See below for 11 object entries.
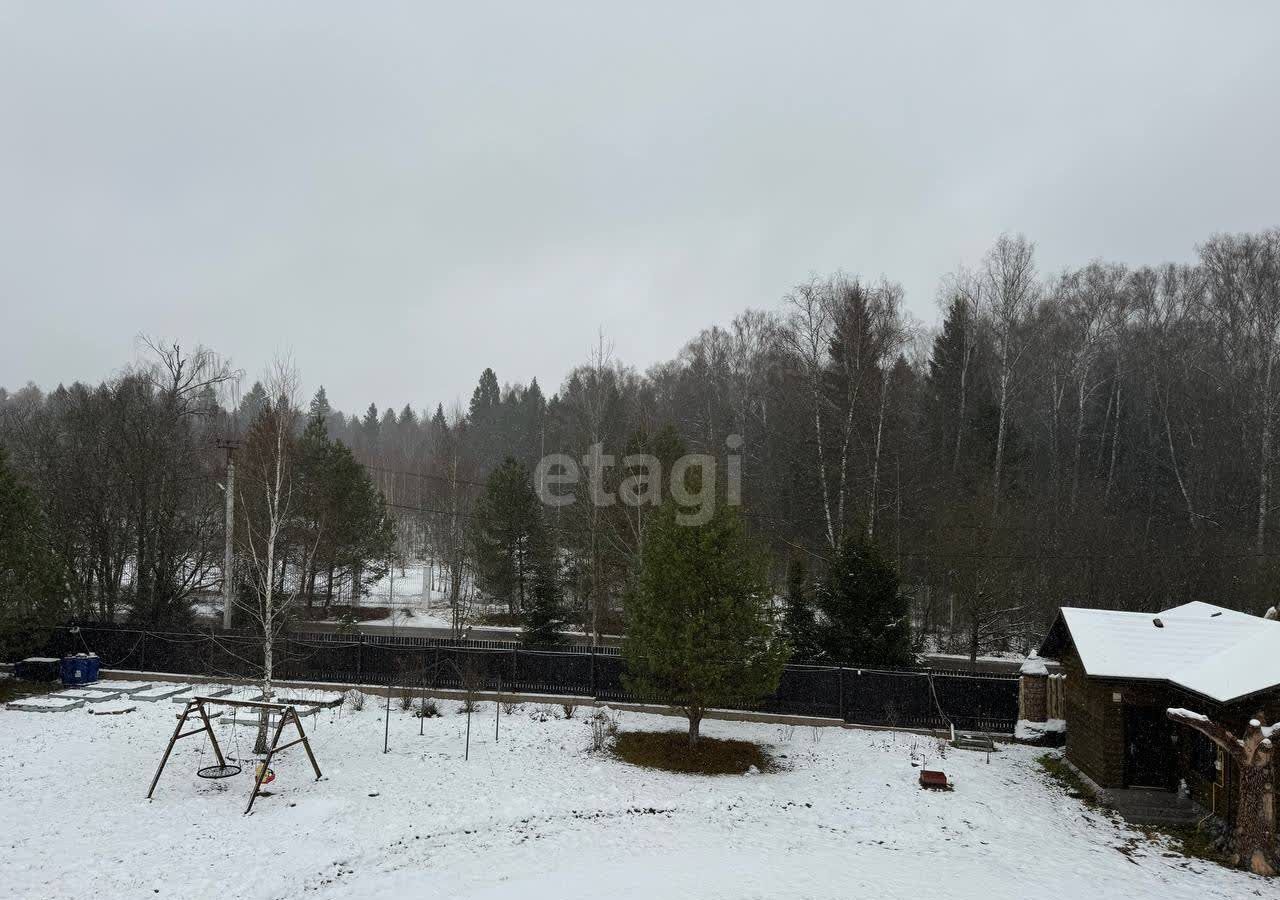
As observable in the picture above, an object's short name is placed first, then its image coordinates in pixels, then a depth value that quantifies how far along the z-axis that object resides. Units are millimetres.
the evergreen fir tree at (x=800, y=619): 20516
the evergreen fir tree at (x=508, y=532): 30250
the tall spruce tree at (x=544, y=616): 22344
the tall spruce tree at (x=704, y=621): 14383
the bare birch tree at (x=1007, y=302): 30312
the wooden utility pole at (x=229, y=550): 21795
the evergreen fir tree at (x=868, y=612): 18672
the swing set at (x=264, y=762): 11195
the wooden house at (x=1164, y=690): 11609
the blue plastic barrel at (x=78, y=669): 18266
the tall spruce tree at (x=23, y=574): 17203
